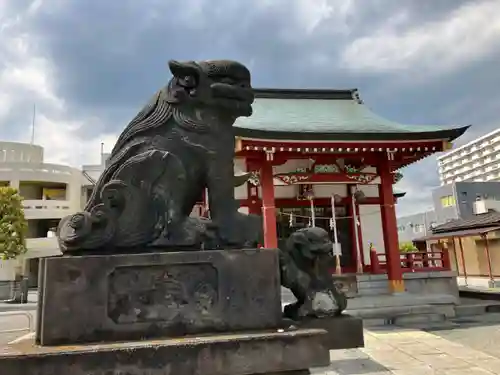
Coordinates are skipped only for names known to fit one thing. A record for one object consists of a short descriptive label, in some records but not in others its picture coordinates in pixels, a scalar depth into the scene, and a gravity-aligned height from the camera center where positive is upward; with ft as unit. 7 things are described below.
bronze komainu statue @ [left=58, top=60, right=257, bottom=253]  10.06 +2.39
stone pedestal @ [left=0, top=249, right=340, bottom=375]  8.24 -1.28
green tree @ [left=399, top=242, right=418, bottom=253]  105.03 +1.67
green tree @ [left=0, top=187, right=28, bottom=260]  66.08 +7.47
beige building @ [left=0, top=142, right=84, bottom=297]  92.17 +19.75
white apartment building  271.49 +64.30
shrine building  38.68 +9.21
